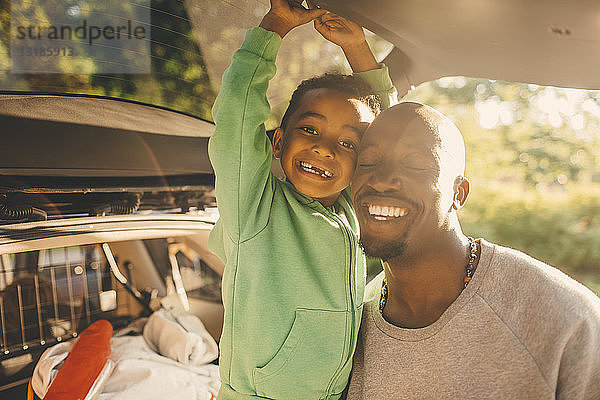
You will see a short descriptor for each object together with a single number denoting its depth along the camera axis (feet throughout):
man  3.80
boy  4.22
